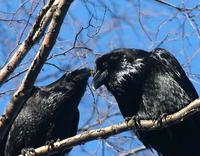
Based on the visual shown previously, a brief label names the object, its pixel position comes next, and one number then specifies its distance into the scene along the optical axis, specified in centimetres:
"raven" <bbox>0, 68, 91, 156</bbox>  1094
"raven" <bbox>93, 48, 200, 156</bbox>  970
